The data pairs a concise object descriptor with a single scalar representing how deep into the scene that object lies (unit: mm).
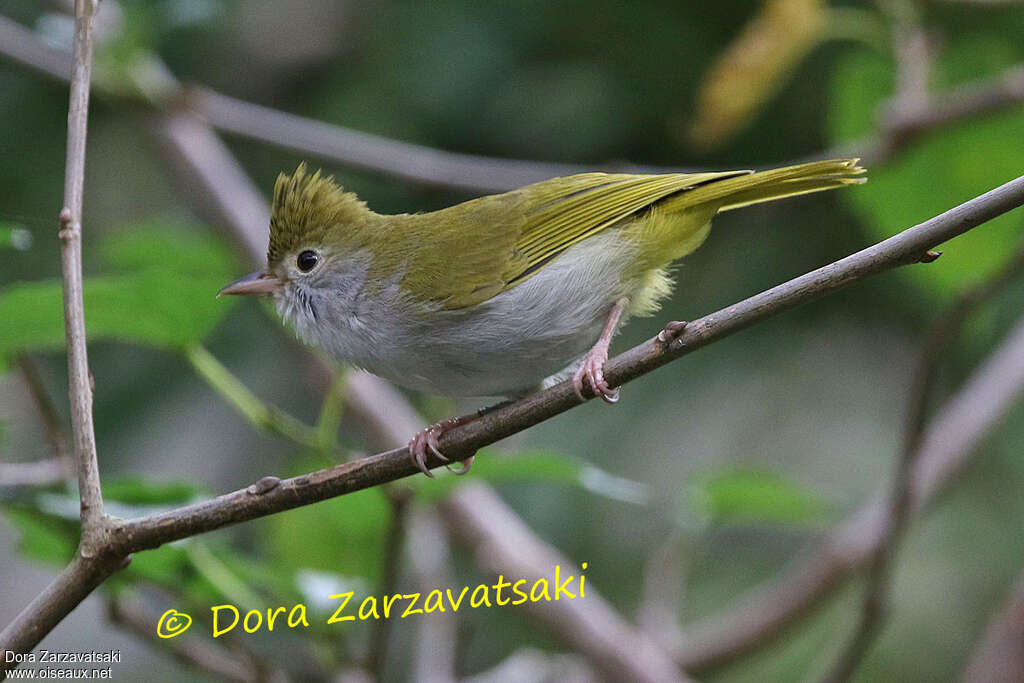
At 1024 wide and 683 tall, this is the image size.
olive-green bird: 5344
